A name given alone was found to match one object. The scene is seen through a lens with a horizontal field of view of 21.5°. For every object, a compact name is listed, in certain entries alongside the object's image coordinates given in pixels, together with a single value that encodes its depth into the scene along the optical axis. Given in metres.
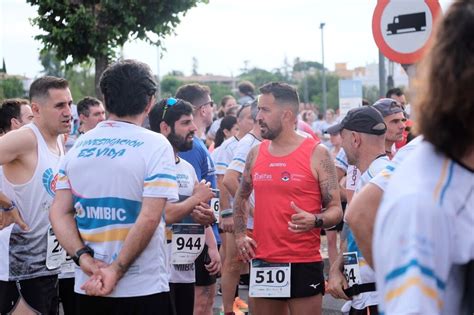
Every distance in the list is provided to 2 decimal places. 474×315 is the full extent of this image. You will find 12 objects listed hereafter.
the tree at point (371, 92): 104.14
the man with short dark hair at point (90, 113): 14.40
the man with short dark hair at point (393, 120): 10.04
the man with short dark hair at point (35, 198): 9.37
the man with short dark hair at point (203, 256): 10.74
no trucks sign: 11.20
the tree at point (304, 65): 164.15
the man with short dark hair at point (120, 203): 6.60
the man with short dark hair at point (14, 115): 12.02
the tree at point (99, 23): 24.45
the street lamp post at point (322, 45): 85.67
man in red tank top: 9.35
